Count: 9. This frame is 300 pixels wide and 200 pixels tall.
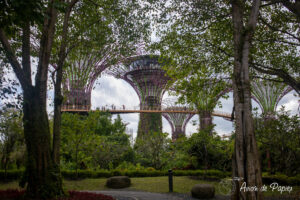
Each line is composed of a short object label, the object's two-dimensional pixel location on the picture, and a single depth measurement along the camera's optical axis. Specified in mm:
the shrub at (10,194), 5734
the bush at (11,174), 12656
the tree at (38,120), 5680
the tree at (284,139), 10266
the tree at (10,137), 12780
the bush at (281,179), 9570
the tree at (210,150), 13290
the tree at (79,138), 13109
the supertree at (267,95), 33094
